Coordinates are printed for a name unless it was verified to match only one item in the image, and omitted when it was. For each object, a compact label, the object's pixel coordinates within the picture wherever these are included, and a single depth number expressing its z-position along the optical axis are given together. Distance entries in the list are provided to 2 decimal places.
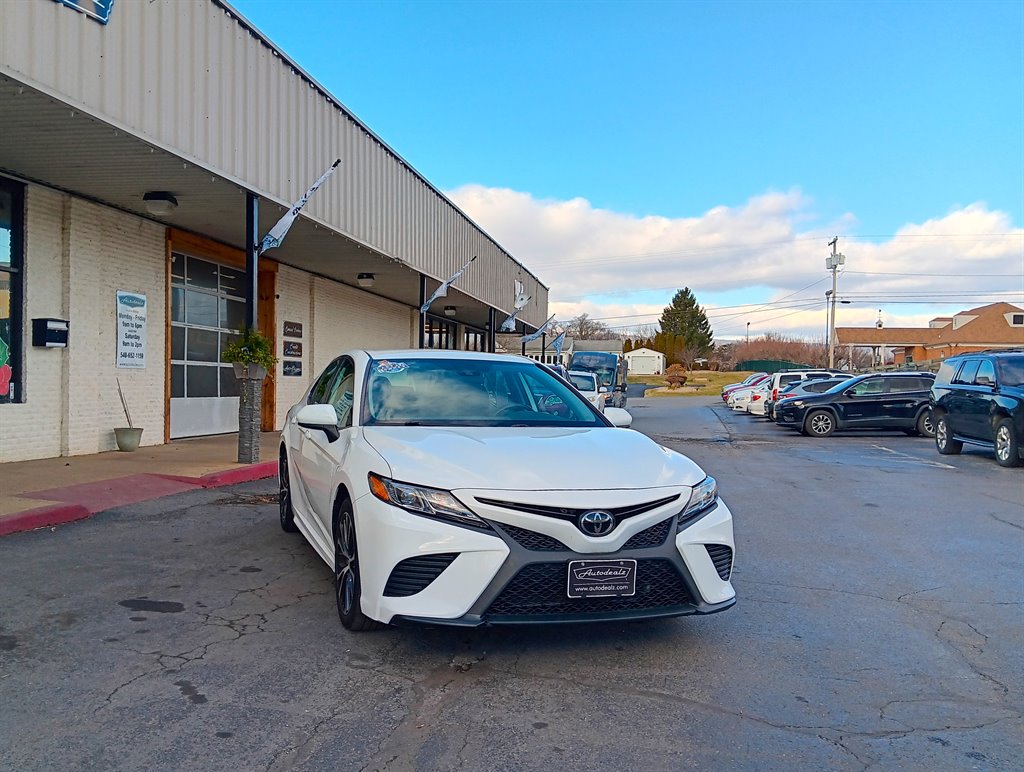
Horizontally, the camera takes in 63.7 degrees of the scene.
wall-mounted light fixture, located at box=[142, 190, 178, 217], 11.15
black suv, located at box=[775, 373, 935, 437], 19.61
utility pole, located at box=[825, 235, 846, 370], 59.75
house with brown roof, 73.62
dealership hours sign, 12.23
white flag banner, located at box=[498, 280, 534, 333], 27.66
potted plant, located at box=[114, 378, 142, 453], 11.89
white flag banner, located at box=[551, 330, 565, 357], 35.28
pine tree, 105.50
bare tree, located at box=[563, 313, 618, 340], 118.14
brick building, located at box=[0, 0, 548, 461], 8.29
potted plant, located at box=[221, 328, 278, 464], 10.87
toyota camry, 3.74
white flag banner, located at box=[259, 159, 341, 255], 11.26
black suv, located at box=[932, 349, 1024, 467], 12.84
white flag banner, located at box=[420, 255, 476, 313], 19.00
